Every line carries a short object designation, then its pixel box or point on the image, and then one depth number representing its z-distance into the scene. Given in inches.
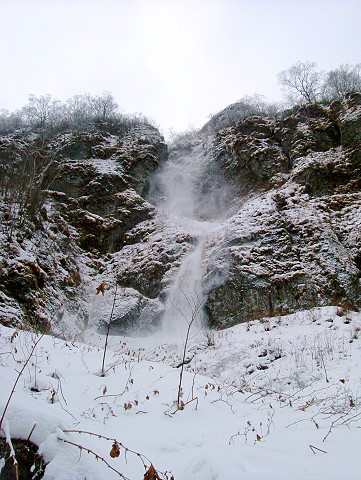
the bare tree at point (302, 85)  1321.4
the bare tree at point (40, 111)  1325.2
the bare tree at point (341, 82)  1268.0
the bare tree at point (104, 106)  1343.5
